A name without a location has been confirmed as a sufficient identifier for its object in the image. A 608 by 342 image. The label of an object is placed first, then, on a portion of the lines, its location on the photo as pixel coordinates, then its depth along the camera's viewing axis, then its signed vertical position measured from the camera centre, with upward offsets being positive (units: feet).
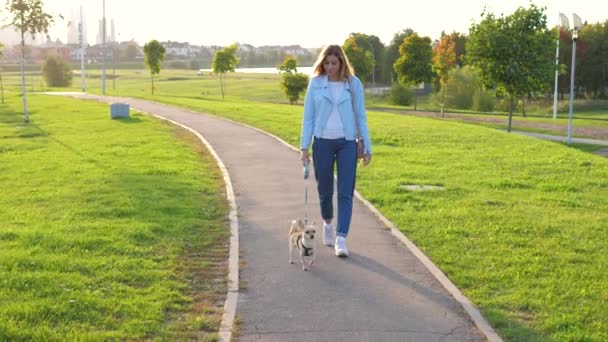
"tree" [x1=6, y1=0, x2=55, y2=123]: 88.12 +7.27
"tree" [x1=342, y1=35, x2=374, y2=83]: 173.17 +5.68
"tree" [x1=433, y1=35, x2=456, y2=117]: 151.53 +4.46
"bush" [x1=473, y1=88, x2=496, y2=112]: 178.50 -4.54
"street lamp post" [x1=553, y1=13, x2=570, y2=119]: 117.88 +10.60
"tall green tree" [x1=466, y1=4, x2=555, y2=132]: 85.05 +4.02
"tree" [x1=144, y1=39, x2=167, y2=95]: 179.52 +6.08
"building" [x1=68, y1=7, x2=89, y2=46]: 215.72 +16.13
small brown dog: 20.58 -4.53
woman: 21.83 -1.31
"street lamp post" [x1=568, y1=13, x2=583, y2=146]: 78.38 +5.84
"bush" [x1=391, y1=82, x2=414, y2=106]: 195.72 -3.69
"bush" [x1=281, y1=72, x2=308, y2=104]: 158.30 -0.52
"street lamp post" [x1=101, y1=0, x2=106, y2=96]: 163.43 +9.97
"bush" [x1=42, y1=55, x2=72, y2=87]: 262.88 +1.99
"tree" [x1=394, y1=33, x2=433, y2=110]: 147.33 +4.52
